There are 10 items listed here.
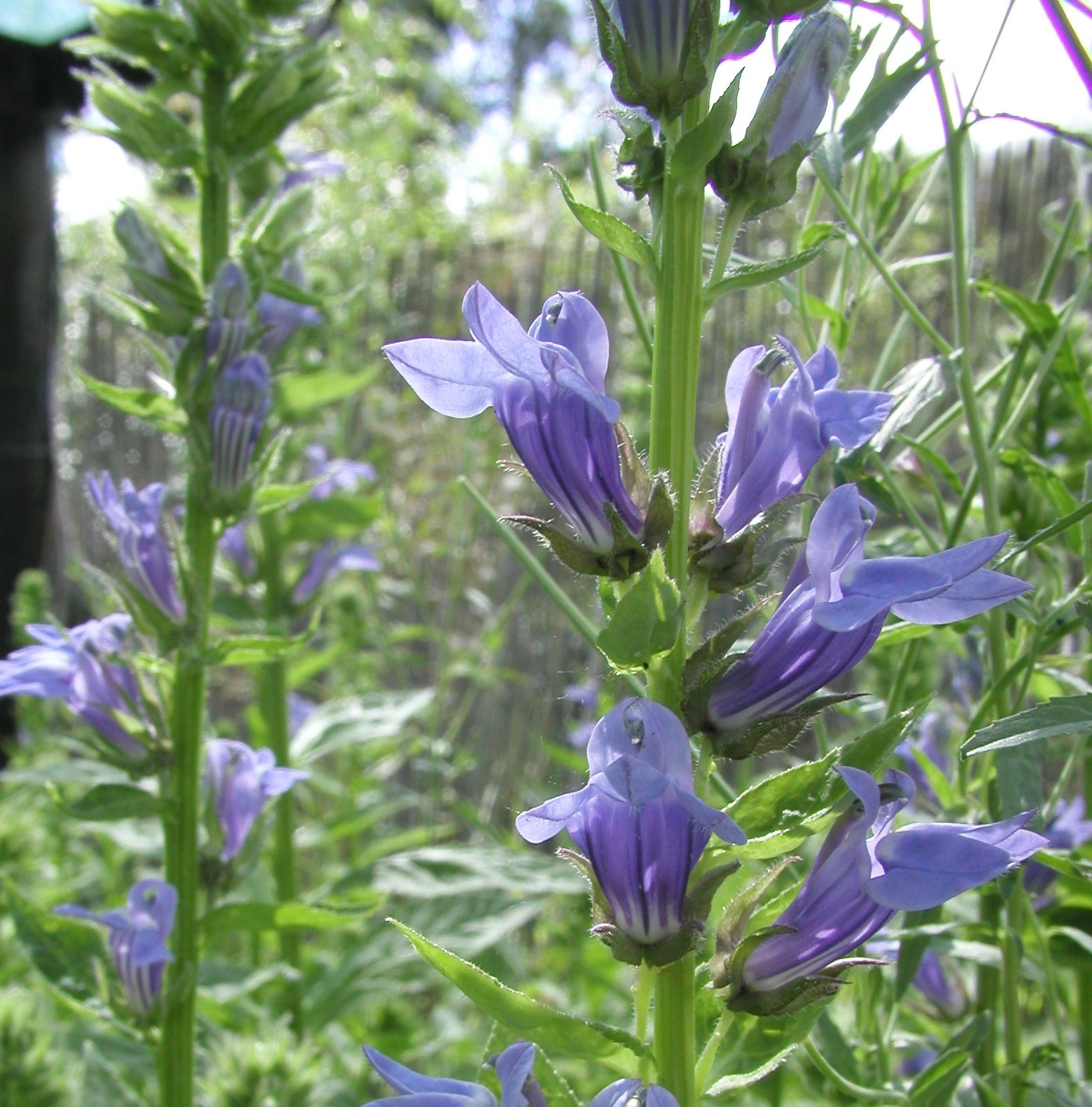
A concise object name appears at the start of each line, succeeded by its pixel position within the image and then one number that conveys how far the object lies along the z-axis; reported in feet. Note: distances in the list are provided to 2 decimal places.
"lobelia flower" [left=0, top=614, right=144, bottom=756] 0.66
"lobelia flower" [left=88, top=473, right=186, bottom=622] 0.68
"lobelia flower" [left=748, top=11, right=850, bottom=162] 0.42
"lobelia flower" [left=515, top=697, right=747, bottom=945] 0.36
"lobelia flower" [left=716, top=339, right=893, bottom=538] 0.41
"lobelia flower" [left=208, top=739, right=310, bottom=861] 0.70
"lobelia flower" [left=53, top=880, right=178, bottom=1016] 0.60
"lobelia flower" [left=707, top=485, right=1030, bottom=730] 0.36
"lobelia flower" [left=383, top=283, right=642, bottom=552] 0.39
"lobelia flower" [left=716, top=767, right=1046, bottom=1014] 0.37
